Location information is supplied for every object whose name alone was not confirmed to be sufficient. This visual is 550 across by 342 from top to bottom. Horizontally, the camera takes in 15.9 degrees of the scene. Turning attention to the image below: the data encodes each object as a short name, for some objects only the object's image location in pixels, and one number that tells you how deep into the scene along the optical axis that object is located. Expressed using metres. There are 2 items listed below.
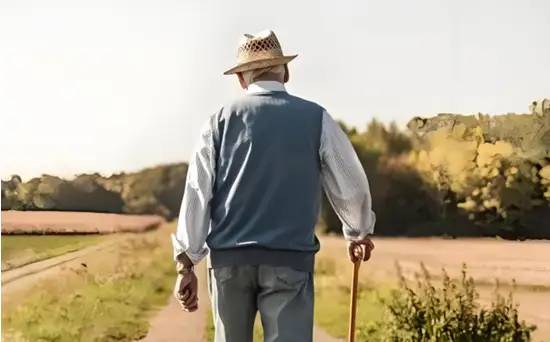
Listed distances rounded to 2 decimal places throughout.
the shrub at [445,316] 6.09
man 4.65
